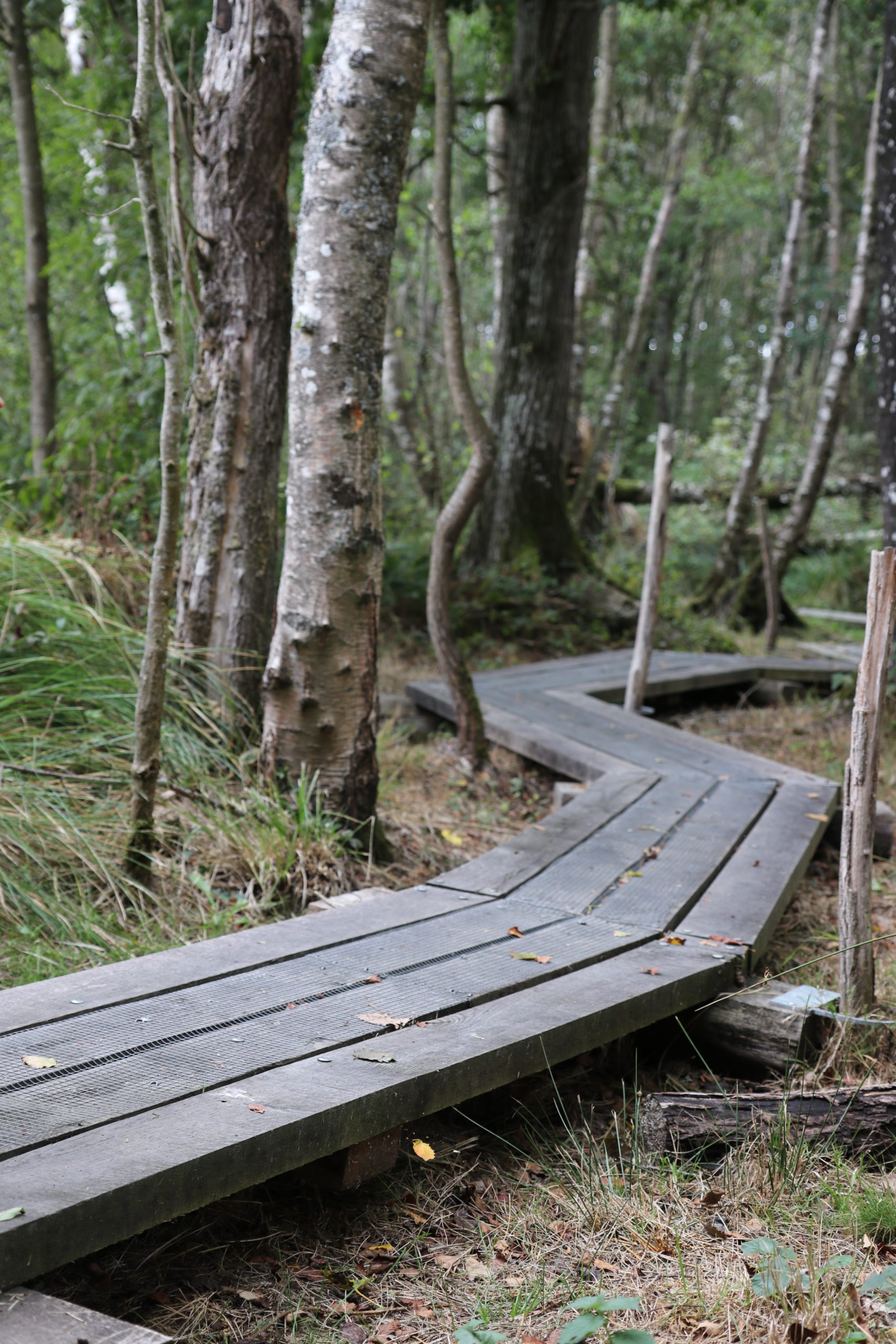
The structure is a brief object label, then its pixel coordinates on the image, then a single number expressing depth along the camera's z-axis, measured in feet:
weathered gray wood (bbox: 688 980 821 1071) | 9.84
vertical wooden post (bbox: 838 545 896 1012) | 9.82
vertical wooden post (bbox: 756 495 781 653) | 31.37
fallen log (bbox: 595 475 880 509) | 44.96
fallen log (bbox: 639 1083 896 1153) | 8.40
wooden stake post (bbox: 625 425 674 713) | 20.99
